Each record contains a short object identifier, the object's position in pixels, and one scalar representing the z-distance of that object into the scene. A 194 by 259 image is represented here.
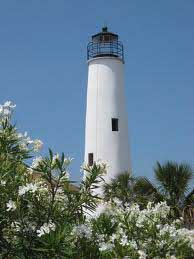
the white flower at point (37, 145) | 7.17
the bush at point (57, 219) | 6.42
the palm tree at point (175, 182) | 16.47
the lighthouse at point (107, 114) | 27.22
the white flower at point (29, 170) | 6.91
